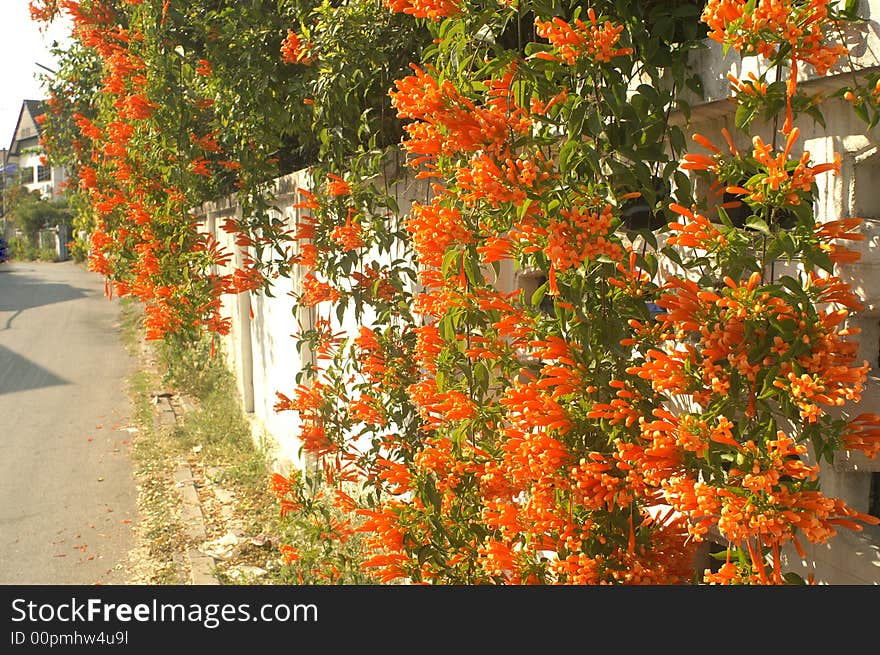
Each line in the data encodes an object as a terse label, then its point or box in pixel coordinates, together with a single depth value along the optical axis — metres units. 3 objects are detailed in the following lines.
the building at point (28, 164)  62.34
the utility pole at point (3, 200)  54.66
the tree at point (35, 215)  50.75
